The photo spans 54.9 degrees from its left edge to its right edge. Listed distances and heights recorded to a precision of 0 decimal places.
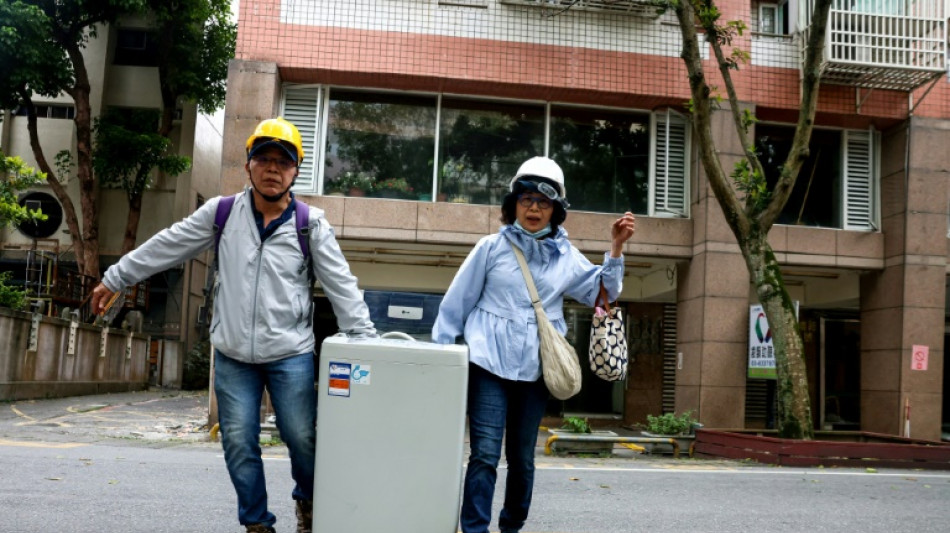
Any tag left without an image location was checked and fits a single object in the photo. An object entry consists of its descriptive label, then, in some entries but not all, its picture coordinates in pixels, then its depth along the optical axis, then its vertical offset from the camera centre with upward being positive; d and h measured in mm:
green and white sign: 13250 +164
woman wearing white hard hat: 4039 +127
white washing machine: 3686 -409
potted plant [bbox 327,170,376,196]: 14398 +2371
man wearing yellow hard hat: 3922 +150
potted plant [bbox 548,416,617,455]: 11492 -1210
